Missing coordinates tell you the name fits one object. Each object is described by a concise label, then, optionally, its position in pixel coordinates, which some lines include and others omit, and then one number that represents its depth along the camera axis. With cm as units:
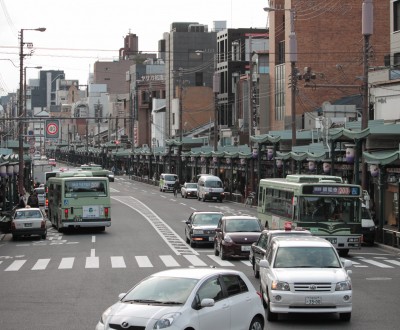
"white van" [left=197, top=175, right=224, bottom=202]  8006
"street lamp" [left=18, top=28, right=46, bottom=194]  7405
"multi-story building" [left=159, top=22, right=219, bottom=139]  16400
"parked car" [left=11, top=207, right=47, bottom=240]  4578
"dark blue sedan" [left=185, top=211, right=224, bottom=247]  4097
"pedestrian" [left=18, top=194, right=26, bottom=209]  6138
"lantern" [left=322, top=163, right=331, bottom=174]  5525
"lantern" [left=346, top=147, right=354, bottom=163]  4975
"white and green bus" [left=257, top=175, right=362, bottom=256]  3531
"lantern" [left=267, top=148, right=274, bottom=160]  7181
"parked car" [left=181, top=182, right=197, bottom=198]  8831
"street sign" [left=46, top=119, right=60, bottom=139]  8241
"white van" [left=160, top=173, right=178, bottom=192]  10031
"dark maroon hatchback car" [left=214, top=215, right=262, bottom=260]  3431
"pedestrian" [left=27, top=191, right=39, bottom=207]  6356
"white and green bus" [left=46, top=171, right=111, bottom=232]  4859
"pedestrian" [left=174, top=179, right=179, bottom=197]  9242
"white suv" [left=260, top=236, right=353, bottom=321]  1923
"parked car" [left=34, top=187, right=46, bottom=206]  7571
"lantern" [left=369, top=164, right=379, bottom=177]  4468
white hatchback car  1436
